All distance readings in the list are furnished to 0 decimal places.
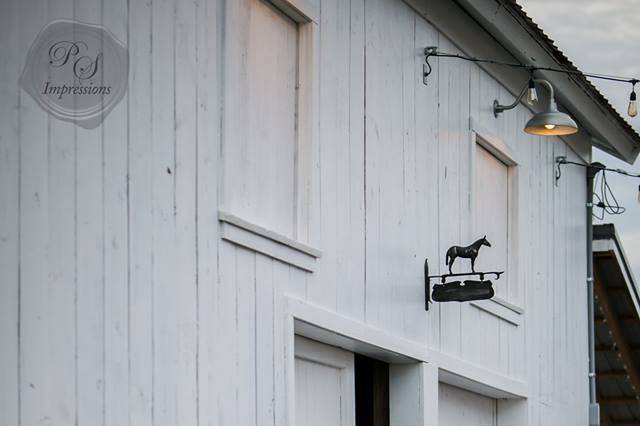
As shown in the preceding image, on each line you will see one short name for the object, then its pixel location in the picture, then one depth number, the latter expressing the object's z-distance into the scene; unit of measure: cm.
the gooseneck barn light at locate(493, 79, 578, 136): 1138
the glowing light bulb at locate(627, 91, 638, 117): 1173
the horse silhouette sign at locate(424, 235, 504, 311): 1059
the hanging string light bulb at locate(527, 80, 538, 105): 1116
